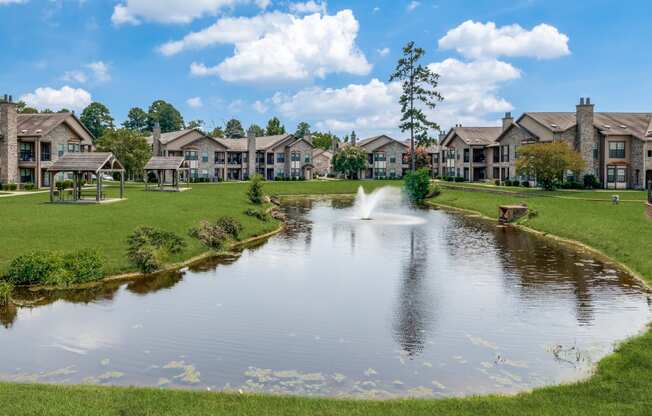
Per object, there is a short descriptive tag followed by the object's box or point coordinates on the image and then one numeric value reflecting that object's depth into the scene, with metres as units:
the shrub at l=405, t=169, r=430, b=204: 78.56
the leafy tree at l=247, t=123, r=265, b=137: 178.06
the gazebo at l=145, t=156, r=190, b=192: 72.25
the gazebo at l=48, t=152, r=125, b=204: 49.72
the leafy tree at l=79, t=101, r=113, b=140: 153.50
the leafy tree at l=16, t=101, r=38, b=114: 121.21
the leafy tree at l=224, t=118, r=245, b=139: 186.38
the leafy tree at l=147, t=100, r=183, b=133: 178.25
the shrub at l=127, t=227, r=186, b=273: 26.83
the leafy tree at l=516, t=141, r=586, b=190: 64.56
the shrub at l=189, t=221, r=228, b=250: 33.50
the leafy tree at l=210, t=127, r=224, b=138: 163.15
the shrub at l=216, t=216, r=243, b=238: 37.55
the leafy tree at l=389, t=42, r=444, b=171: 90.75
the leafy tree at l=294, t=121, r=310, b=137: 182.75
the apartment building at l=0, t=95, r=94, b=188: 66.00
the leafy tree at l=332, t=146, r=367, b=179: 118.38
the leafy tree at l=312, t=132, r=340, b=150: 173.62
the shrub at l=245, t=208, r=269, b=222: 46.69
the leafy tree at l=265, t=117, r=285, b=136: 156.20
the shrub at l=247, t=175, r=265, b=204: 58.34
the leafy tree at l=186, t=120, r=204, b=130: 183.89
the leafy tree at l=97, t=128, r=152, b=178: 80.31
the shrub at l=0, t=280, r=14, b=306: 21.02
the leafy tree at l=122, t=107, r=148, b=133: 178.88
